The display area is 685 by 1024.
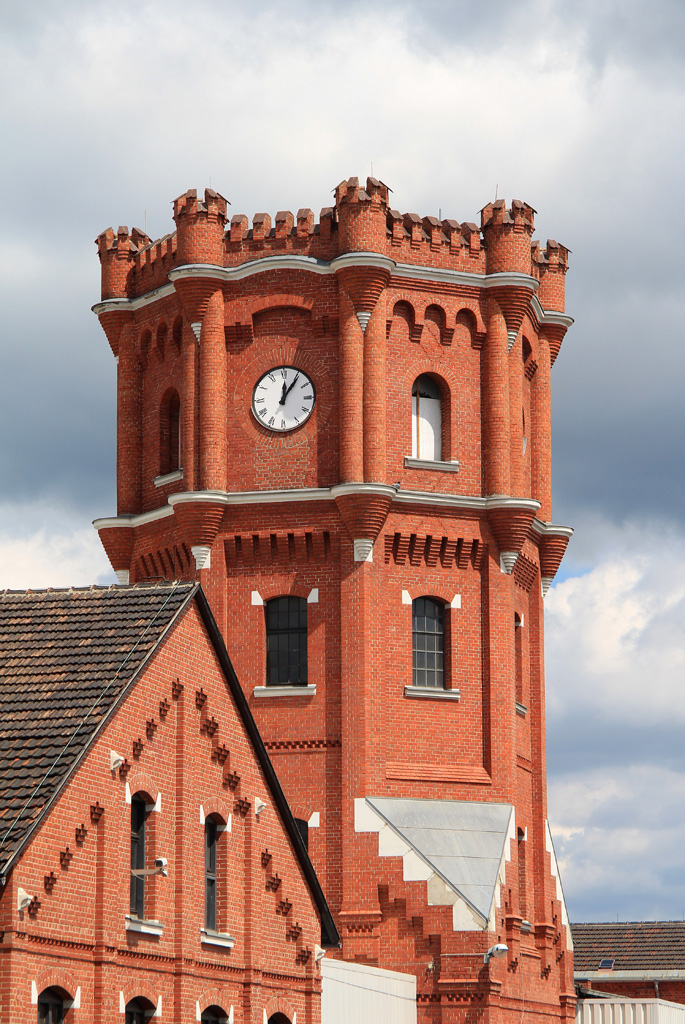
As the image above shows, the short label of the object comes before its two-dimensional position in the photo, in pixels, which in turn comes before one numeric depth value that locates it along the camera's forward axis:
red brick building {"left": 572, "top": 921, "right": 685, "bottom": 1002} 76.81
